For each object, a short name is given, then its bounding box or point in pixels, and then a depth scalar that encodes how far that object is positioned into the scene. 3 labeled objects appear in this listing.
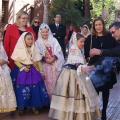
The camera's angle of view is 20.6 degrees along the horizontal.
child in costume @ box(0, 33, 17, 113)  5.88
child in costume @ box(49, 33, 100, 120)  5.52
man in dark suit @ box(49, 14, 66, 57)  11.35
